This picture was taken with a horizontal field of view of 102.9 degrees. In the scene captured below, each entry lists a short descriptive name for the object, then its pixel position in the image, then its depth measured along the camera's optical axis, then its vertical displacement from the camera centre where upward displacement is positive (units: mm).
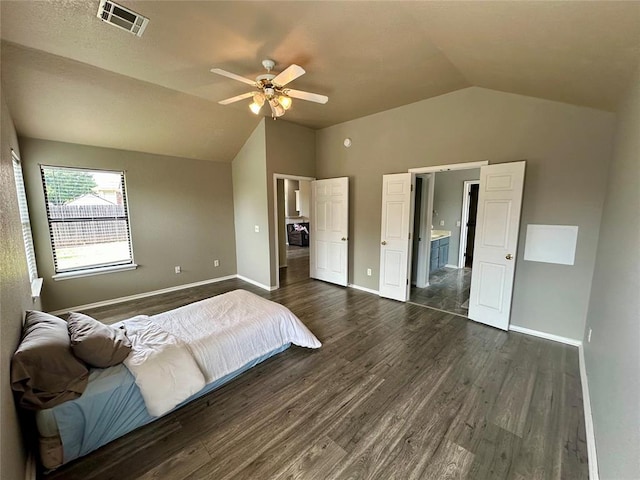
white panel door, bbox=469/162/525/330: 3074 -448
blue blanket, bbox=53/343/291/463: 1564 -1330
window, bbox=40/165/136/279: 3752 -189
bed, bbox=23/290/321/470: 1578 -1226
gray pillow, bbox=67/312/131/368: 1734 -957
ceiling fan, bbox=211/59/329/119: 2469 +1162
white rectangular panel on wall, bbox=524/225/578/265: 2842 -423
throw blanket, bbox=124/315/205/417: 1778 -1182
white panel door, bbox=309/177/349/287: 4848 -444
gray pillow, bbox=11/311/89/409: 1436 -968
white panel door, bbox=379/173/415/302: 4035 -449
